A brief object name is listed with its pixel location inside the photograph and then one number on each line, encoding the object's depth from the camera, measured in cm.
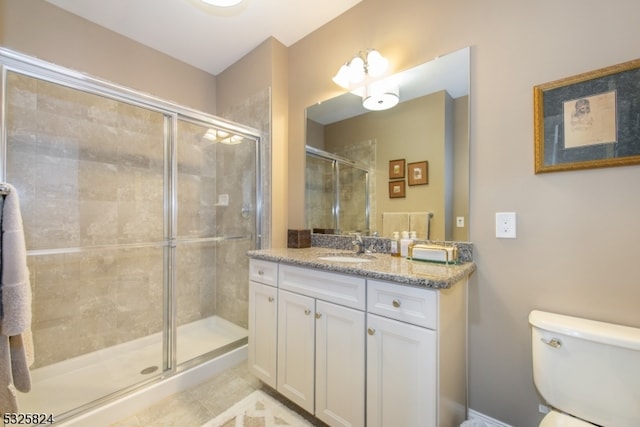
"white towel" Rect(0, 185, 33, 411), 91
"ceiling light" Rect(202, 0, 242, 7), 154
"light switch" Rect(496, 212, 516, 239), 127
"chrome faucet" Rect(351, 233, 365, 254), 179
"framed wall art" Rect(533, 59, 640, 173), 102
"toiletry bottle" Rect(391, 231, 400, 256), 161
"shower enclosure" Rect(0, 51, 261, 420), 175
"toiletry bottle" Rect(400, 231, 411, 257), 155
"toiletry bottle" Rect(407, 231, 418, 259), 149
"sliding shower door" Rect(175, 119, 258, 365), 241
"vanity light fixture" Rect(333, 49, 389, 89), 172
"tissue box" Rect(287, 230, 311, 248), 204
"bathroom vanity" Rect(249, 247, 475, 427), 104
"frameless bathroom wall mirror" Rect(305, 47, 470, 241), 145
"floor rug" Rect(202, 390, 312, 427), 145
